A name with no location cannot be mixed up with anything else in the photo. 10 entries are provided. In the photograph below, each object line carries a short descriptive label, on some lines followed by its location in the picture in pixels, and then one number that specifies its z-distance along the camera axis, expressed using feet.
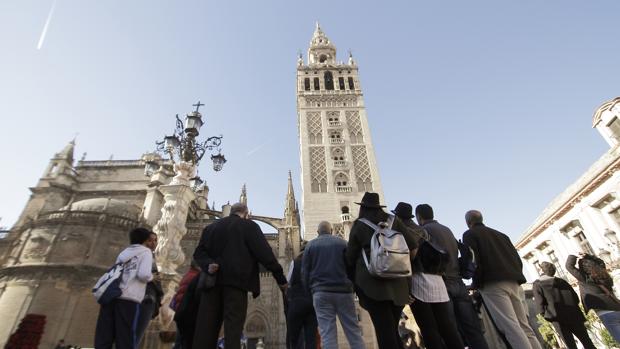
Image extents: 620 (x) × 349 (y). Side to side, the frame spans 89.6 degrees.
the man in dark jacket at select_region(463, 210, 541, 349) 11.68
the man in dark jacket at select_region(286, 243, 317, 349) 13.93
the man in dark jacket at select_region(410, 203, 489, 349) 12.35
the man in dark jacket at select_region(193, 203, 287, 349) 9.48
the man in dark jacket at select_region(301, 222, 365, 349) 11.51
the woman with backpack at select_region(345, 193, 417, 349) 9.09
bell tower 88.89
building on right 46.98
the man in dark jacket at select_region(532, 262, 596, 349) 14.60
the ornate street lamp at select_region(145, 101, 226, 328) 24.06
